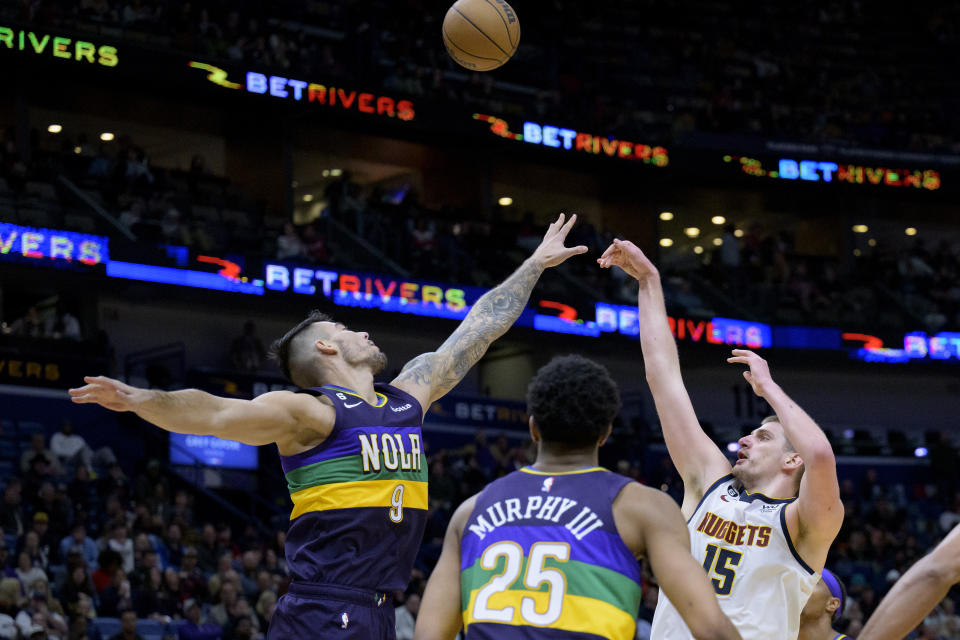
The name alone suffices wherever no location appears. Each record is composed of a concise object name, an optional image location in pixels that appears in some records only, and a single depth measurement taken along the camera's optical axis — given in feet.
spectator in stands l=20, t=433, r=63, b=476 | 51.98
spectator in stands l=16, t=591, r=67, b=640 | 38.29
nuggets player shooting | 17.13
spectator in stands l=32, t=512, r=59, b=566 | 45.19
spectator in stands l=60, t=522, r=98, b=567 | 44.88
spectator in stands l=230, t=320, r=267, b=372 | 73.36
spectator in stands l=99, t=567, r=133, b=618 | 42.37
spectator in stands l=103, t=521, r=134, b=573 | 45.37
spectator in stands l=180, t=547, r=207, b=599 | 45.19
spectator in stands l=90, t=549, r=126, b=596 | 43.78
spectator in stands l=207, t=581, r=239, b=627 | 43.75
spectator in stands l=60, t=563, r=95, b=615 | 41.68
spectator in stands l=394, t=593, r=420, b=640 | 47.52
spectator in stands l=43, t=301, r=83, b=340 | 65.46
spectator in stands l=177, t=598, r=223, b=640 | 41.78
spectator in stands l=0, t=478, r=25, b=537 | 46.80
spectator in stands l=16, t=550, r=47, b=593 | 41.37
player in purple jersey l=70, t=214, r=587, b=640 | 16.43
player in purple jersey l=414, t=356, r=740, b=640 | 12.25
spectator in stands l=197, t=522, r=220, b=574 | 49.32
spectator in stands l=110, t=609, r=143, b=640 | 39.37
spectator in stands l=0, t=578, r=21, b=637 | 38.63
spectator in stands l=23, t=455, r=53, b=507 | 49.28
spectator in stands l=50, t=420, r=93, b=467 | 55.16
